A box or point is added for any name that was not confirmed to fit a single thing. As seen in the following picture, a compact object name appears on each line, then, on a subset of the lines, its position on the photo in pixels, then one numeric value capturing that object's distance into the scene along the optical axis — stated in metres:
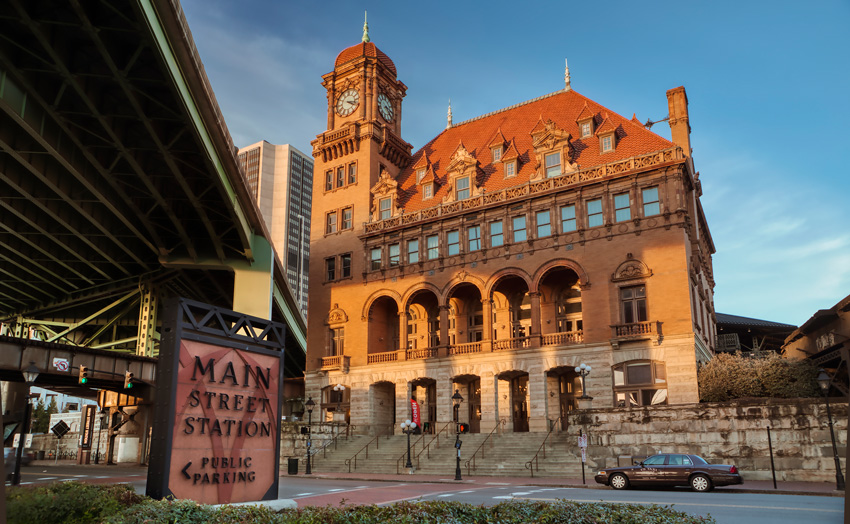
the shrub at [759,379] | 35.50
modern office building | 194.10
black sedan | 24.39
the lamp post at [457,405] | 32.36
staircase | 35.19
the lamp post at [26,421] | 22.22
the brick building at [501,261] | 42.12
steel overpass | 20.81
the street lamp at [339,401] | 53.56
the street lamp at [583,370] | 34.66
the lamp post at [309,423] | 45.72
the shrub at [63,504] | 10.74
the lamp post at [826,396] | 24.02
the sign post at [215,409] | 12.89
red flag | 45.40
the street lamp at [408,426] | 37.83
